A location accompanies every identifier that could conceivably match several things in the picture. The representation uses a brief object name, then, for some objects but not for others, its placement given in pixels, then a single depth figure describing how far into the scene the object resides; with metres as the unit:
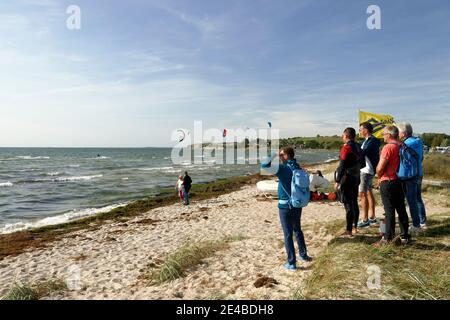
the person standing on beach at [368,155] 6.85
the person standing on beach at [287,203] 5.33
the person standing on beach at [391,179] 5.53
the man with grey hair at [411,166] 6.14
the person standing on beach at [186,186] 17.55
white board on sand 18.90
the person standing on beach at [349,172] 6.29
